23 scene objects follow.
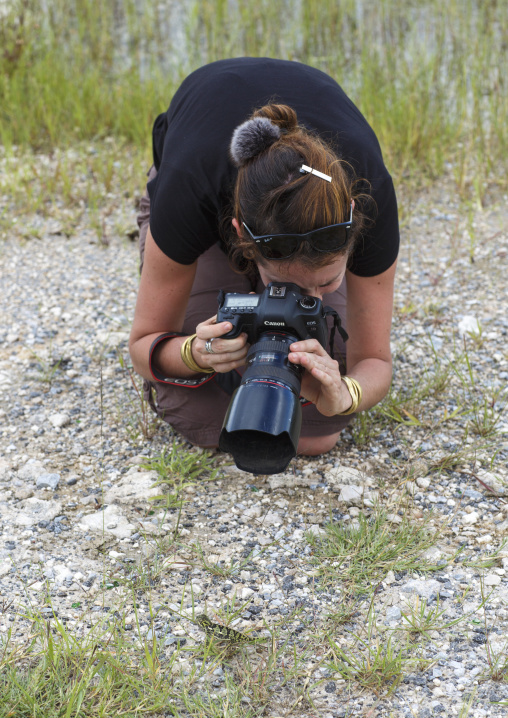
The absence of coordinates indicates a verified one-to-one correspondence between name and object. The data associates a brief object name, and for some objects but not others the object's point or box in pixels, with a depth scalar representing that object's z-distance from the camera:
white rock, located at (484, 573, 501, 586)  3.68
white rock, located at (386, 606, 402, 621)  3.53
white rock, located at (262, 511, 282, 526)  4.17
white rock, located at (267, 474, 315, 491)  4.46
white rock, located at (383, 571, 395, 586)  3.73
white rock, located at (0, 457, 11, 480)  4.48
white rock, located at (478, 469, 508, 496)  4.32
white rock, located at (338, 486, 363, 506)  4.29
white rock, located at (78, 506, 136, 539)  4.06
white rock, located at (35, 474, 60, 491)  4.40
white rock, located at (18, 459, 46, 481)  4.48
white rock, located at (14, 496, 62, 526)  4.10
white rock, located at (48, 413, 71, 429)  4.98
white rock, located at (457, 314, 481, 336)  5.75
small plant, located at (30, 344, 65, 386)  5.44
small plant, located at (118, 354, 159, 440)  4.89
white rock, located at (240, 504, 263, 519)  4.22
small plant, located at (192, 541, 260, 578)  3.80
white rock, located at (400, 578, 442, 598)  3.64
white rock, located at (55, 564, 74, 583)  3.71
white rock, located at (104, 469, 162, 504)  4.34
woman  3.44
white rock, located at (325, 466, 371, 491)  4.44
